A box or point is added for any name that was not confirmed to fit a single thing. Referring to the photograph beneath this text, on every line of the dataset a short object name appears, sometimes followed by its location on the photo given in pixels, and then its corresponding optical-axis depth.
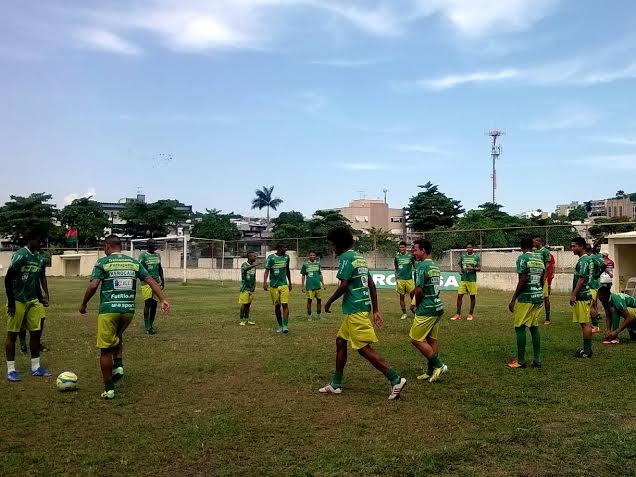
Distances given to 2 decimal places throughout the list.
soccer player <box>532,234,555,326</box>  12.74
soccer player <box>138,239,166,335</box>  14.04
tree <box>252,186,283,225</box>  110.38
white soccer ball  7.86
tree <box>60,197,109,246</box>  71.69
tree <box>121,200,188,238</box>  71.81
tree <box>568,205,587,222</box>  85.56
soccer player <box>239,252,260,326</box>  15.61
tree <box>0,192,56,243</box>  67.75
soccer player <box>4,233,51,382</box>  8.65
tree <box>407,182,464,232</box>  64.12
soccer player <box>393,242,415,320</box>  16.75
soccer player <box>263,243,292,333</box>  13.85
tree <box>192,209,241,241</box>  75.19
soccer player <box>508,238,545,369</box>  9.15
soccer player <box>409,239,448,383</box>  8.30
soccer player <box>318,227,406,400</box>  7.45
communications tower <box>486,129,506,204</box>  94.81
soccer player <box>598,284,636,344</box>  11.27
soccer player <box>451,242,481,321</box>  16.38
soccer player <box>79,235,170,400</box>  7.58
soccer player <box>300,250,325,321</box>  16.94
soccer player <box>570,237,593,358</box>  10.07
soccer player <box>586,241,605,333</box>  10.73
